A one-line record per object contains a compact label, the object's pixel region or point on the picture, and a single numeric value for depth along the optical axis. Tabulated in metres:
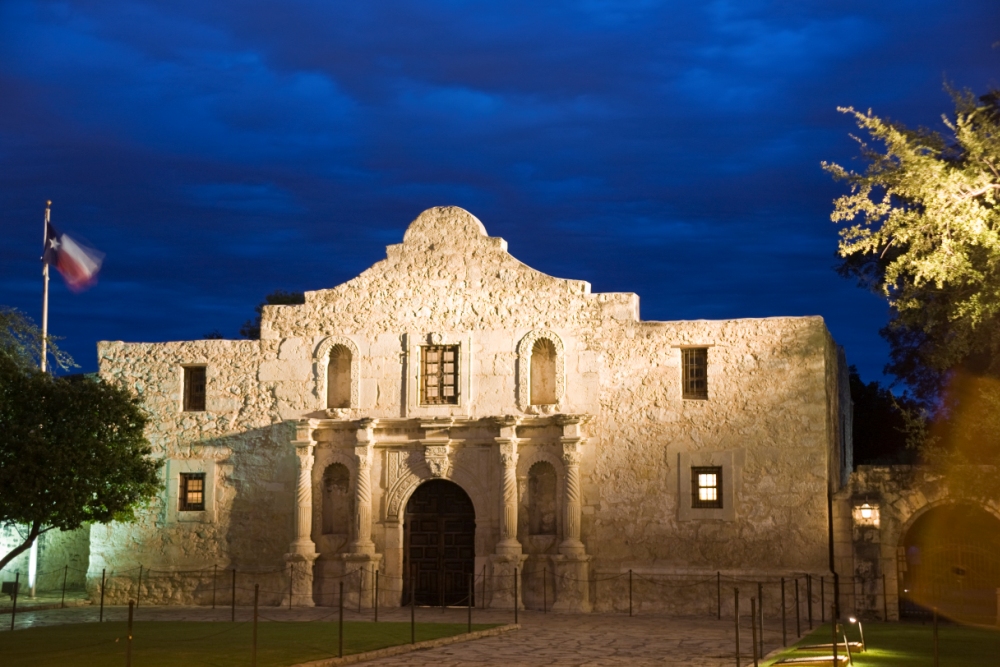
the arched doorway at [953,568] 25.02
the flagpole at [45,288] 29.83
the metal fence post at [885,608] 24.48
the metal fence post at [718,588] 23.87
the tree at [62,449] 25.73
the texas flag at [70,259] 29.59
